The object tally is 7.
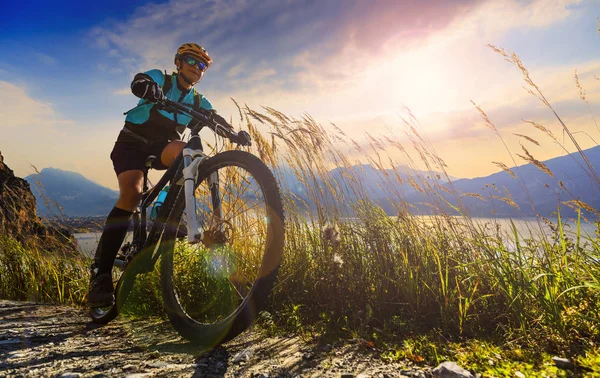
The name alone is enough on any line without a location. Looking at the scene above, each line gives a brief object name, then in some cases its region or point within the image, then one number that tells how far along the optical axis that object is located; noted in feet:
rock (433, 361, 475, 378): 4.77
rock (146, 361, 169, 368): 5.82
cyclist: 9.11
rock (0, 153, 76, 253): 14.69
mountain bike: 6.08
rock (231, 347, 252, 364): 5.99
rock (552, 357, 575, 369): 4.83
